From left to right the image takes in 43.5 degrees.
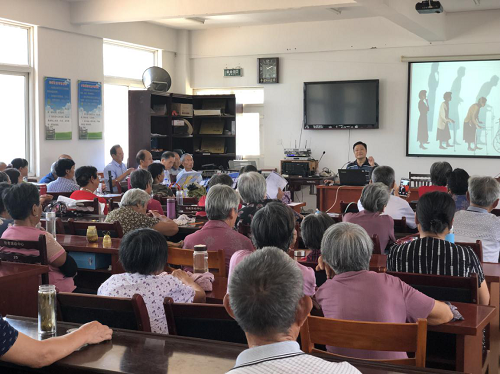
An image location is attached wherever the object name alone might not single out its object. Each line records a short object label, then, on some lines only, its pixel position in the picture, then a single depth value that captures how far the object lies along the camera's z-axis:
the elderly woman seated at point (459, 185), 5.27
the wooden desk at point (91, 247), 4.11
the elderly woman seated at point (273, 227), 3.00
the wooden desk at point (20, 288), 3.15
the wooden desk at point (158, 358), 1.78
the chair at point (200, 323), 2.26
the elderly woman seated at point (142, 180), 5.87
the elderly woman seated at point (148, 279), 2.61
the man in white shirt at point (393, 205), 5.50
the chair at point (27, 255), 3.59
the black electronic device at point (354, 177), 8.62
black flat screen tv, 10.90
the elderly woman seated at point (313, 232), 3.27
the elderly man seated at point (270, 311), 1.35
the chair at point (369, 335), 1.95
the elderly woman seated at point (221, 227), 3.84
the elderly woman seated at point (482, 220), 4.14
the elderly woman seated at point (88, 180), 6.21
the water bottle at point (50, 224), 4.49
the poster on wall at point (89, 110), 9.75
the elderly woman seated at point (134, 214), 4.69
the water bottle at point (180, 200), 6.29
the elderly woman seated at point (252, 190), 4.75
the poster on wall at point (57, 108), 9.16
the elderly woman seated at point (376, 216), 4.37
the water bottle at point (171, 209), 5.66
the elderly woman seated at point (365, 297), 2.32
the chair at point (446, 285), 2.79
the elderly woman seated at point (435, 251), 3.04
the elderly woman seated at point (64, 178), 6.71
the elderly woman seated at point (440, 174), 6.13
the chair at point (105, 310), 2.29
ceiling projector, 7.57
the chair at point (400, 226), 4.92
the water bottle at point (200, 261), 3.42
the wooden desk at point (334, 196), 8.71
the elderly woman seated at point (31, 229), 3.73
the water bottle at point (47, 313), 2.11
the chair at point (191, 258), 3.47
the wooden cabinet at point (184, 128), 10.73
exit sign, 11.93
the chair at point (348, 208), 5.59
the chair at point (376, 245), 3.88
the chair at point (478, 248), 3.54
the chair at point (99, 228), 4.54
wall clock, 11.60
